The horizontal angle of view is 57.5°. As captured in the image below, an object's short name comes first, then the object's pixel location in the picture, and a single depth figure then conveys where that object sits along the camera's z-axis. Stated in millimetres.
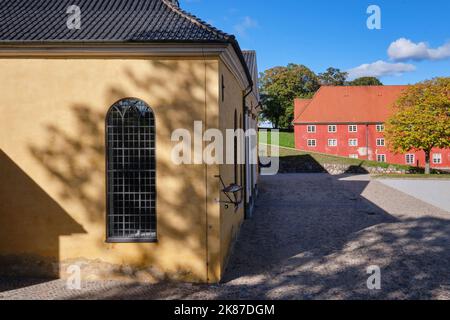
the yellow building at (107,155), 8234
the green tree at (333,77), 79188
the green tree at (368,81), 79000
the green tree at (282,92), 65375
